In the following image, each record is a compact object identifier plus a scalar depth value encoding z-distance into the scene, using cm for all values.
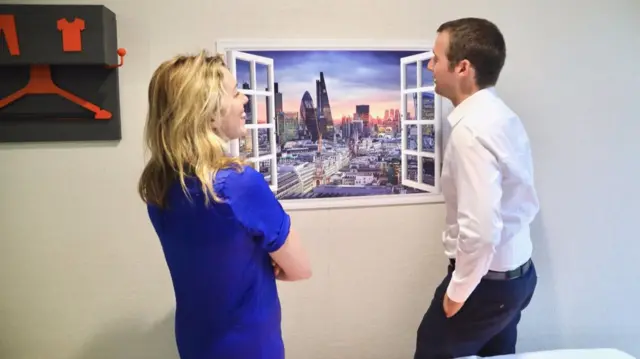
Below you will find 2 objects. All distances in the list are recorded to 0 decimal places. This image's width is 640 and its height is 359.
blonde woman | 122
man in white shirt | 150
